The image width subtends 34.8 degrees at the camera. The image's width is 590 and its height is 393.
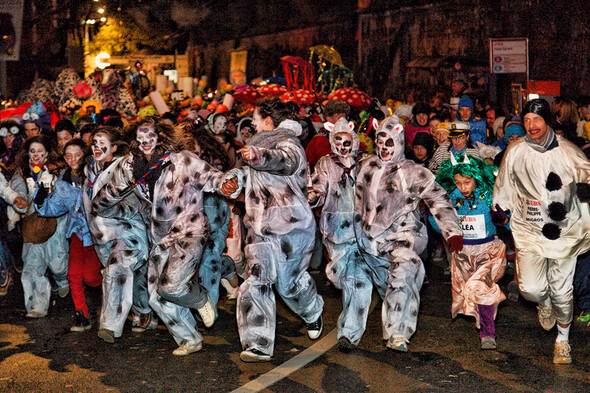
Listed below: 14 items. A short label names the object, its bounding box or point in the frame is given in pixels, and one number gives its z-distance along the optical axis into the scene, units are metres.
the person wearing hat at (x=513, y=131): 11.12
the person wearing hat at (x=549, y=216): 7.09
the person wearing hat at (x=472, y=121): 12.48
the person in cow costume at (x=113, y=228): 7.80
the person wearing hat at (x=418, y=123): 13.84
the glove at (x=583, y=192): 6.76
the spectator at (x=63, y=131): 11.40
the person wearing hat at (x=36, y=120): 12.34
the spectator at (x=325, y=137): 10.96
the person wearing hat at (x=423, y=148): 11.45
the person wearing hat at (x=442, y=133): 11.66
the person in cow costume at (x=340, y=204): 7.81
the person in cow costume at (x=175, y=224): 7.36
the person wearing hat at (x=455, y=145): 10.66
